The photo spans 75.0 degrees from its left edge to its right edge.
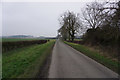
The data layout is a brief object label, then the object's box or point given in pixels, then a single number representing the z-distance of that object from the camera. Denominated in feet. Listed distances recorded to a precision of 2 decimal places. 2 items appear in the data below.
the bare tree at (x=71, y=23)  111.57
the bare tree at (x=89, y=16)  72.41
